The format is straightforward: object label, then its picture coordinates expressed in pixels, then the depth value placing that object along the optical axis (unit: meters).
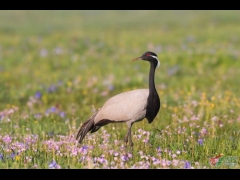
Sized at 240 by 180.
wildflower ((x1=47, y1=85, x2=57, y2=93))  28.78
